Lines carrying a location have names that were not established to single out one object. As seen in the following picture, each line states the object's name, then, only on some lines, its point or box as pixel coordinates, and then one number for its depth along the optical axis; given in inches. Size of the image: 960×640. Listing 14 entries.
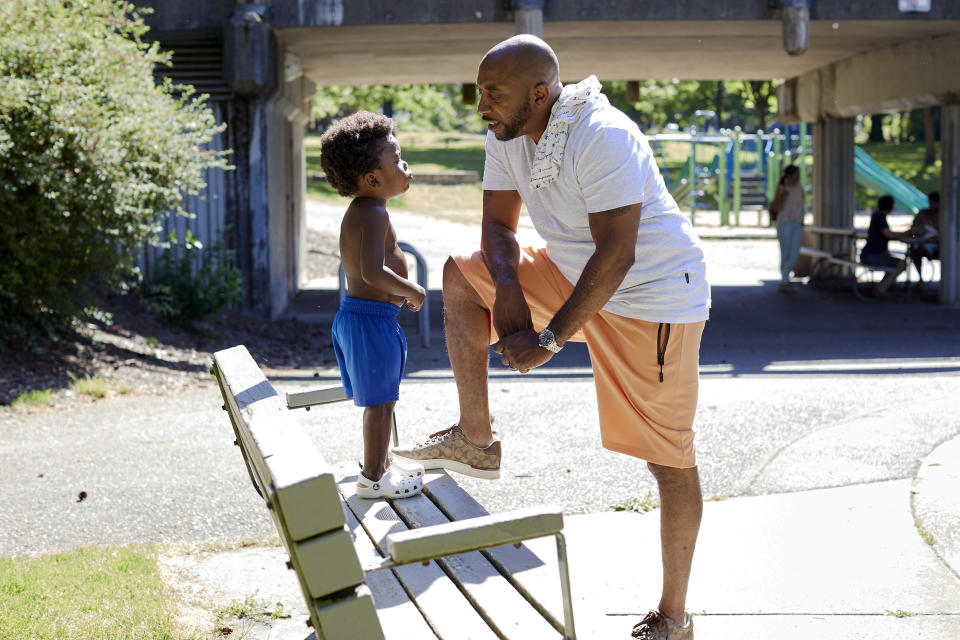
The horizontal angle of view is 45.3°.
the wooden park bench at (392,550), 92.1
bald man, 128.0
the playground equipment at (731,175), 1258.6
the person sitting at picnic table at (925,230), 611.5
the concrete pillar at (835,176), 688.4
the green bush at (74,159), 340.8
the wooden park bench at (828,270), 684.1
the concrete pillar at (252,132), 466.0
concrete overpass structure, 477.4
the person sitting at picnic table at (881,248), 617.6
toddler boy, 164.9
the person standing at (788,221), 650.2
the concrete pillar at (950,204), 564.1
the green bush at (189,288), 445.1
